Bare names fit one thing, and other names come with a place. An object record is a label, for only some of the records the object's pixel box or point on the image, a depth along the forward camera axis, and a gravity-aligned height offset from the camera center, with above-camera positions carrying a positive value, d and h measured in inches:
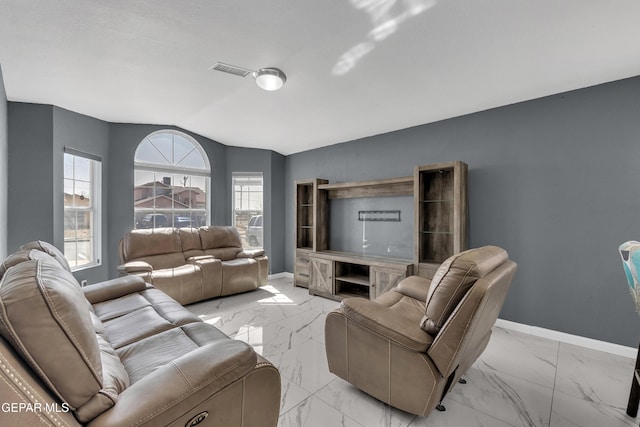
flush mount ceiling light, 103.9 +52.4
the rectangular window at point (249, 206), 216.4 +5.5
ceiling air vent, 103.1 +54.3
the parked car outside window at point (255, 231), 216.4 -14.0
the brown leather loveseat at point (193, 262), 144.3 -27.8
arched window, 181.0 +21.6
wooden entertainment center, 130.3 -10.9
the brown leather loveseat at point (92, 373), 32.4 -24.3
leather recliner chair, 60.2 -29.3
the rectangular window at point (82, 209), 148.5 +2.5
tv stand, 139.0 -34.1
